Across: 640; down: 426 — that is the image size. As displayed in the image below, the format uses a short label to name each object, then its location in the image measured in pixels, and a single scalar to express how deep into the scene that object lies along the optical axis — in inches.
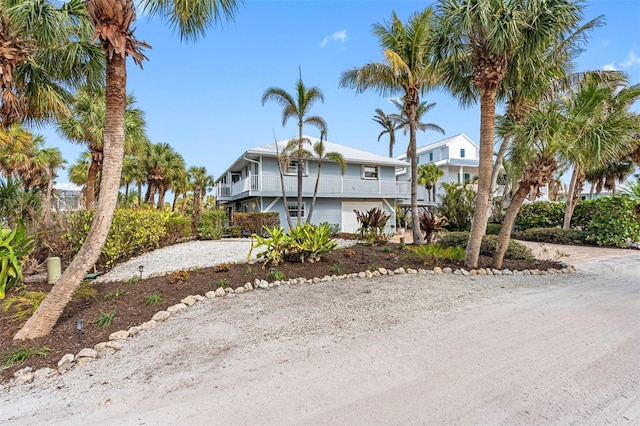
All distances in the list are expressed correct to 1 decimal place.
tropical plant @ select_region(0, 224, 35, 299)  183.6
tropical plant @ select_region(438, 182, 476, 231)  692.7
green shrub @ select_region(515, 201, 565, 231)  614.3
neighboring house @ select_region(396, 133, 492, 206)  1104.8
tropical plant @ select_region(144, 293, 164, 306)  192.1
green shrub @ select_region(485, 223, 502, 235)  624.6
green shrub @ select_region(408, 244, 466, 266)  311.3
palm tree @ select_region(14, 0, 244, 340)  157.9
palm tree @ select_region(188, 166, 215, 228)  791.9
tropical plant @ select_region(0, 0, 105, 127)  217.6
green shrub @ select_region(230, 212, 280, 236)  617.9
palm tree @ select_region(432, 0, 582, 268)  255.1
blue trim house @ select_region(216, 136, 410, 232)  662.5
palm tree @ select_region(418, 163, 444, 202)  1018.7
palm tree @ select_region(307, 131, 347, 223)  594.2
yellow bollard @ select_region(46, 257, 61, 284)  252.1
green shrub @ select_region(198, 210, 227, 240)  560.4
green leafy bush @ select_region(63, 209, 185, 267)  308.3
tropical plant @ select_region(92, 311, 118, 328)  163.6
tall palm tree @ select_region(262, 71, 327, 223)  569.3
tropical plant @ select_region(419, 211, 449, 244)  435.8
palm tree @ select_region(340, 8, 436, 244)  446.0
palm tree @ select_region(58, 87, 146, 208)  487.8
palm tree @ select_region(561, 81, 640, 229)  260.4
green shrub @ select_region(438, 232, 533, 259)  349.7
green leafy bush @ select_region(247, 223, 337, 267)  278.1
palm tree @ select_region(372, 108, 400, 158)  1300.4
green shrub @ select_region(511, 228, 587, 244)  527.5
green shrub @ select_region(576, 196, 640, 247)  480.6
